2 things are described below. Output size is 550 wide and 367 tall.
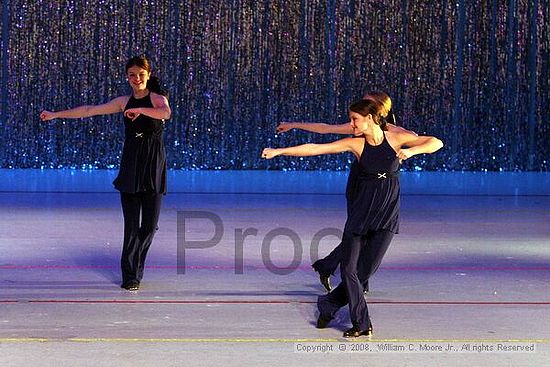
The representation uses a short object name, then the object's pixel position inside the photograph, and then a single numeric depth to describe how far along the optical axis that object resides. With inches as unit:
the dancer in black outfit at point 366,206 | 591.2
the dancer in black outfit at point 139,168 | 719.1
